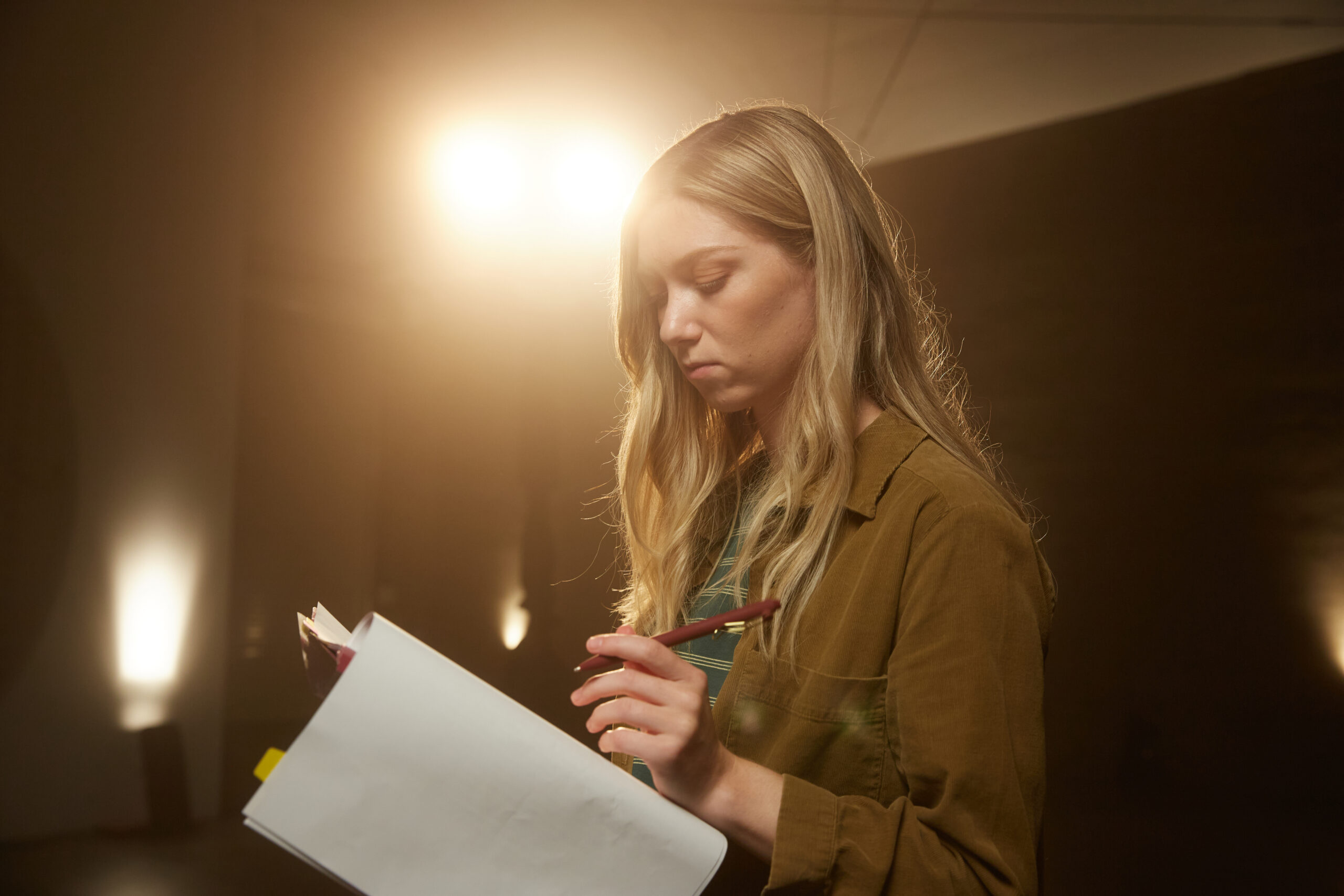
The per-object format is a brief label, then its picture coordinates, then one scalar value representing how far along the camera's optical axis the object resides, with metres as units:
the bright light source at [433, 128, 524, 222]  2.09
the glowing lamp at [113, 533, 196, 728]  1.94
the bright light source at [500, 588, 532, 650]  2.00
